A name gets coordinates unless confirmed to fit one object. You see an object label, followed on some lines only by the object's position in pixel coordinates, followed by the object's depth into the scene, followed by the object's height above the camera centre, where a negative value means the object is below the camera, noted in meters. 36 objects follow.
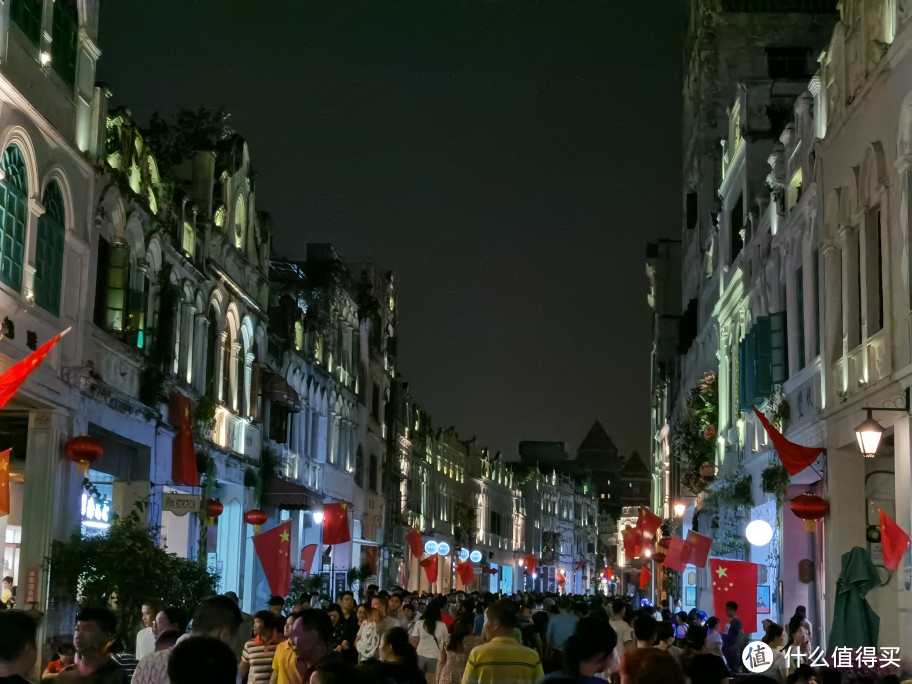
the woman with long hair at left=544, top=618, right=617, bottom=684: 8.85 -0.53
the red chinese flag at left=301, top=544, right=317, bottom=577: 33.91 +0.17
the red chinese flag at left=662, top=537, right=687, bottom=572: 28.06 +0.32
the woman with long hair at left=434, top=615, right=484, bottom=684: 14.05 -0.85
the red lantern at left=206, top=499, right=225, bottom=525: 27.34 +1.02
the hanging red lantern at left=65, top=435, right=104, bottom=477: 20.81 +1.60
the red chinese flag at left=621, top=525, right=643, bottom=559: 47.59 +0.98
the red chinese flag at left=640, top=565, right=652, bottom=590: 61.63 -0.27
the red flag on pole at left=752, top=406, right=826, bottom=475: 21.09 +1.83
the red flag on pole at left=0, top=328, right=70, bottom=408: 15.92 +2.08
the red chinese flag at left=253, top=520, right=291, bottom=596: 25.22 +0.13
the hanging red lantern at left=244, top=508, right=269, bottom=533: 30.42 +0.96
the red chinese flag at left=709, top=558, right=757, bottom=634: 20.45 -0.23
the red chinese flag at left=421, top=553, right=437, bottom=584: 53.66 -0.08
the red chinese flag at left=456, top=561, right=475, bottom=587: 48.50 -0.22
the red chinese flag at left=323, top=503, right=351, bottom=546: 35.59 +0.98
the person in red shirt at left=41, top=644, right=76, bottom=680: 11.98 -0.89
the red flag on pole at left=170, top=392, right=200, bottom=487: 26.30 +2.15
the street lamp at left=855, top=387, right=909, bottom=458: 17.80 +1.81
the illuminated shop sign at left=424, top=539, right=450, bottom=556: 59.62 +0.77
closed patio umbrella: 16.92 -0.39
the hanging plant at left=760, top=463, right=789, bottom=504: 24.30 +1.63
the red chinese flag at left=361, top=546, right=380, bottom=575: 48.97 +0.27
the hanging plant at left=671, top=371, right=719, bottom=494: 34.97 +3.50
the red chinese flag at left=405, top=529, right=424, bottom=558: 52.18 +0.81
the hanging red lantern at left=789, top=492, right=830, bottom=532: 20.84 +1.01
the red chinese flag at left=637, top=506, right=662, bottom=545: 40.50 +1.39
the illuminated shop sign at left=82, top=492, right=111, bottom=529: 23.25 +0.77
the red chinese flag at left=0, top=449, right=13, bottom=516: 17.62 +0.93
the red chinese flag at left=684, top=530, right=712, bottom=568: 27.45 +0.45
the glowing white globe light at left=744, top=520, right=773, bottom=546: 24.47 +0.72
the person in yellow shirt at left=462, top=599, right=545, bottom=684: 10.40 -0.73
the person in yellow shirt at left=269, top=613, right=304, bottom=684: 10.45 -0.79
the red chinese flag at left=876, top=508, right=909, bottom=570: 16.84 +0.42
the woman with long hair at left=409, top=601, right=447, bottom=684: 17.00 -0.93
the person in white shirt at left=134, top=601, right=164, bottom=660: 13.89 -0.79
